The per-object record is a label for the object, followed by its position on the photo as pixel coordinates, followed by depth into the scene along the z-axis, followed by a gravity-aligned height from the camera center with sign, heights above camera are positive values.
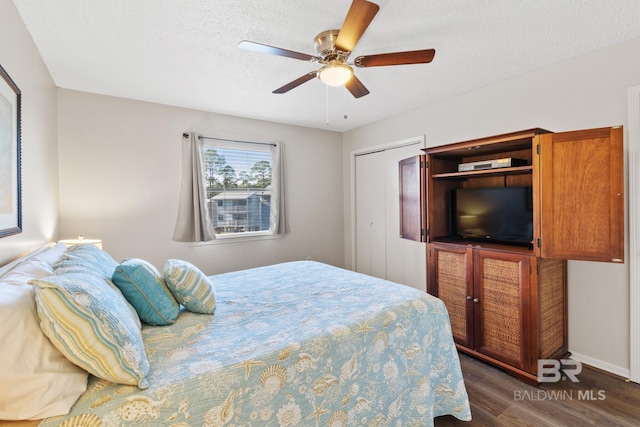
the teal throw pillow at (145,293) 1.54 -0.41
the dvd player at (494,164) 2.45 +0.39
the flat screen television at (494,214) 2.50 -0.04
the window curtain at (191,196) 3.53 +0.21
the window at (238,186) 3.79 +0.35
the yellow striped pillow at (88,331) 0.99 -0.40
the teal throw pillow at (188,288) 1.74 -0.44
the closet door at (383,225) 3.91 -0.21
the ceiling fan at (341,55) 1.67 +0.95
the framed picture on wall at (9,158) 1.52 +0.31
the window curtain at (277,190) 4.16 +0.31
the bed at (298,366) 1.08 -0.65
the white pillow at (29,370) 0.89 -0.48
